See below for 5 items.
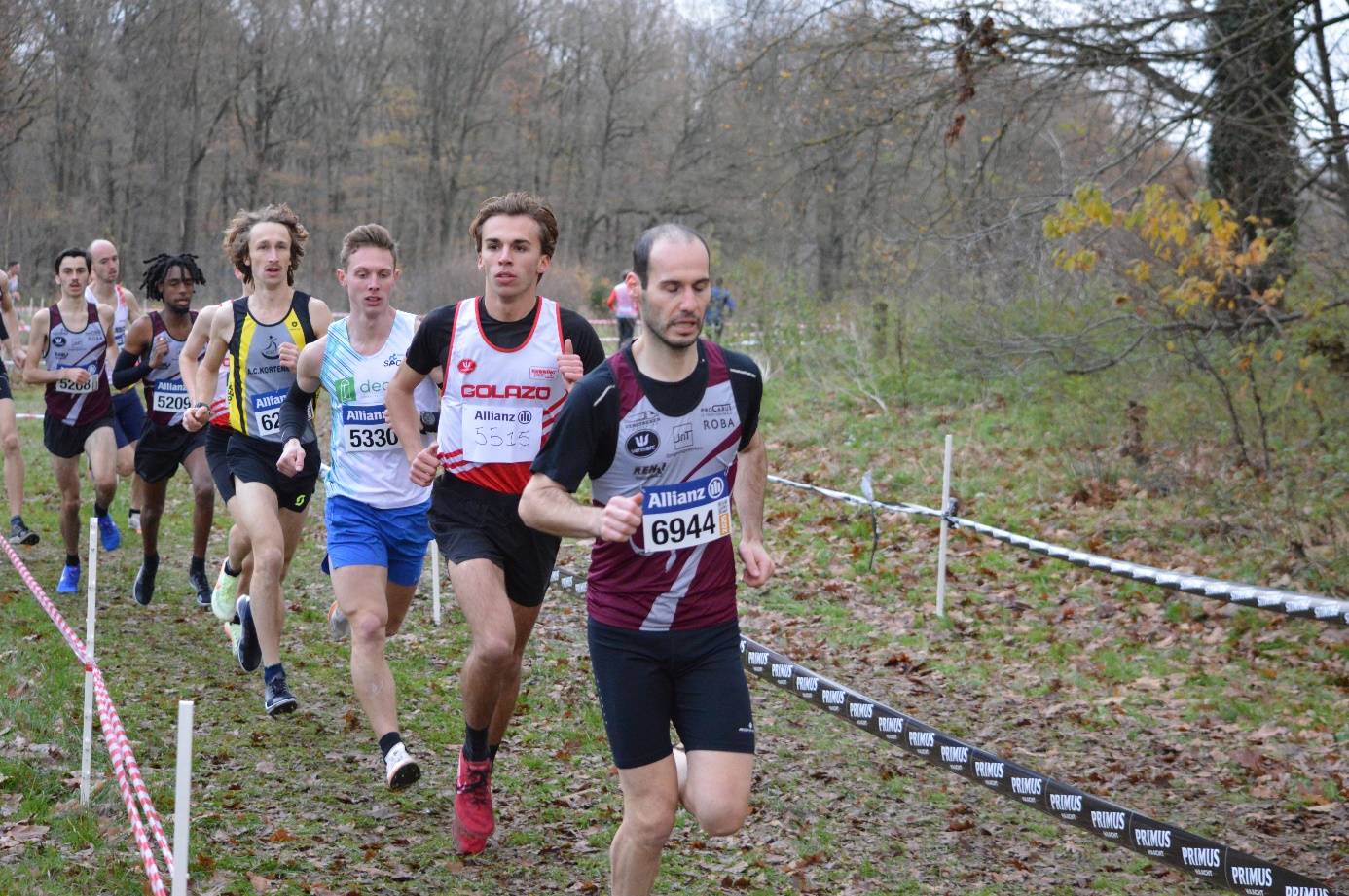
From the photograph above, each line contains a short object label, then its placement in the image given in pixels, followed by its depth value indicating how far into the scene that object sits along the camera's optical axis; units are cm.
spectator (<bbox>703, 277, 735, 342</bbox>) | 1847
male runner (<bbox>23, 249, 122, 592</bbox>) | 916
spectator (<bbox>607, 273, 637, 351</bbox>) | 2375
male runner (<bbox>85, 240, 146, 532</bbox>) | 973
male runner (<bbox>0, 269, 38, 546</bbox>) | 1002
